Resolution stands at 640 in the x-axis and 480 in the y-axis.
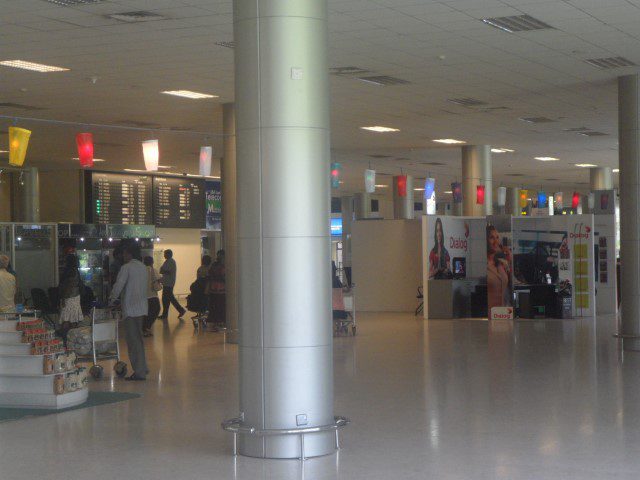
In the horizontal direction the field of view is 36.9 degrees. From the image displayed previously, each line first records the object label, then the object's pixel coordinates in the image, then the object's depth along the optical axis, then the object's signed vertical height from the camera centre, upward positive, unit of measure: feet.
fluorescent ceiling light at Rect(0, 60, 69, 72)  40.14 +7.82
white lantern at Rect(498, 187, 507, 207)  88.69 +4.22
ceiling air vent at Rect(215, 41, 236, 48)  37.24 +7.89
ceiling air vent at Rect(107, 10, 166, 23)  32.53 +7.91
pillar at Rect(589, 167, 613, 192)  94.73 +6.30
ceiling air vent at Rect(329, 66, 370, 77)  43.06 +7.90
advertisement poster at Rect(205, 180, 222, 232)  90.99 +4.07
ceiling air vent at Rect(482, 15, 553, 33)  34.91 +8.11
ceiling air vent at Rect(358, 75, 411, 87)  45.32 +7.85
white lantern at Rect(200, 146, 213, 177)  48.60 +4.39
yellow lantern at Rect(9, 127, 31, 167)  38.17 +4.26
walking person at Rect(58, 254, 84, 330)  40.32 -2.18
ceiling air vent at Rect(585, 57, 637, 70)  42.57 +8.01
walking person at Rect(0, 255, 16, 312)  42.75 -1.63
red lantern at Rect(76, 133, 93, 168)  43.55 +4.57
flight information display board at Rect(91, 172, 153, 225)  76.84 +4.03
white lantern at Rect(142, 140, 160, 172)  46.47 +4.57
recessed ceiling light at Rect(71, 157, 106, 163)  73.10 +6.83
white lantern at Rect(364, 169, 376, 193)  67.67 +4.51
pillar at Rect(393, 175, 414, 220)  89.40 +3.73
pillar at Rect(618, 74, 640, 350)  45.52 +1.54
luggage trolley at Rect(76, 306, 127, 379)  37.17 -3.56
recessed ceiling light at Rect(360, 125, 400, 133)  62.59 +7.60
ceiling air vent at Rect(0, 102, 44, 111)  49.96 +7.57
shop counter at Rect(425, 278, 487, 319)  67.31 -4.02
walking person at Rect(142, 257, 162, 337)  56.18 -3.69
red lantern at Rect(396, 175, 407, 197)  75.92 +4.65
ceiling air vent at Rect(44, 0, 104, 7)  30.73 +7.93
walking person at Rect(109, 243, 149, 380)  35.91 -2.10
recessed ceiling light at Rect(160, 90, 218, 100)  47.93 +7.77
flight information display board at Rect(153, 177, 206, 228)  82.84 +4.01
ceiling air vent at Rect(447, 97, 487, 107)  52.21 +7.81
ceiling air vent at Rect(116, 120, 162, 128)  57.21 +7.52
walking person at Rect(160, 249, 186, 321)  68.23 -2.21
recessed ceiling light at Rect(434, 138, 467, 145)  69.82 +7.54
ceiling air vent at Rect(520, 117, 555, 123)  59.72 +7.68
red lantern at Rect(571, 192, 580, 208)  100.30 +4.30
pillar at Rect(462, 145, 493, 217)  73.67 +5.18
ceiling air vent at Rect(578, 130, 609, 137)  67.31 +7.61
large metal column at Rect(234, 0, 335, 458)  22.44 +0.57
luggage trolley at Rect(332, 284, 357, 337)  55.36 -3.83
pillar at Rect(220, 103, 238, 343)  51.42 +1.33
